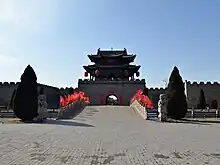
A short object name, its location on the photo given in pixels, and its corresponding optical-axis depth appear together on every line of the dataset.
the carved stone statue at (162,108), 11.73
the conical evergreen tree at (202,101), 23.62
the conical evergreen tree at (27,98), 11.31
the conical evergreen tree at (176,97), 12.25
